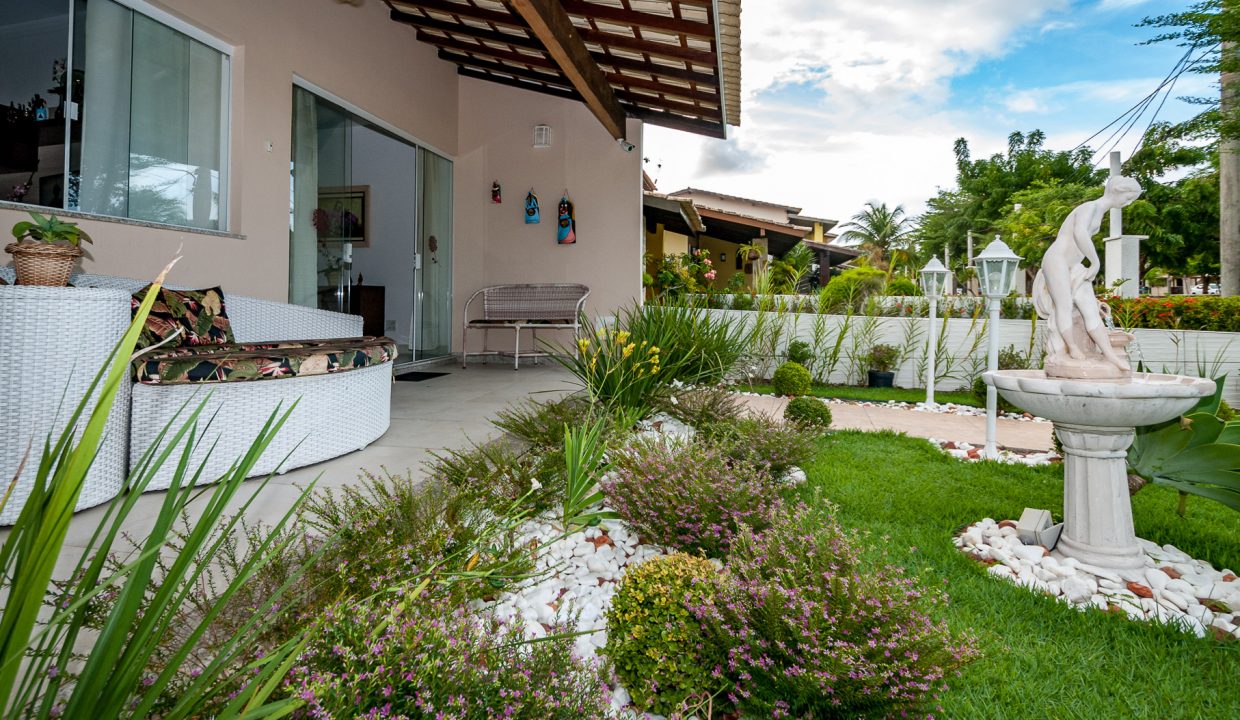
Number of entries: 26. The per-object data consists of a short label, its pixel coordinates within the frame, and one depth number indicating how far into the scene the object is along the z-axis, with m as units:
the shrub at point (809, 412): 4.47
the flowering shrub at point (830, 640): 1.42
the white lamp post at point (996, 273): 4.40
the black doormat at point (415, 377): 6.06
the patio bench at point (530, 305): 7.44
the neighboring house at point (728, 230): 11.86
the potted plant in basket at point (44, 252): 2.47
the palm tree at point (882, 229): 30.47
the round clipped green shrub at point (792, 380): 6.49
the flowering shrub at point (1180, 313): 7.09
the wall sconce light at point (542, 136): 7.84
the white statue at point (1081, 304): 2.41
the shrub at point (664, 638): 1.55
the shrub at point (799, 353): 7.90
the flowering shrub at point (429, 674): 1.16
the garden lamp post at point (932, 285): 6.37
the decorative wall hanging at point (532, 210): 7.83
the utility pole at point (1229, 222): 8.71
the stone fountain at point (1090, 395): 2.19
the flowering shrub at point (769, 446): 3.15
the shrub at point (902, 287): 11.94
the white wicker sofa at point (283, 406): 2.52
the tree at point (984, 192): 26.32
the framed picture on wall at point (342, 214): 5.68
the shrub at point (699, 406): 3.88
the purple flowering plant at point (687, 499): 2.25
